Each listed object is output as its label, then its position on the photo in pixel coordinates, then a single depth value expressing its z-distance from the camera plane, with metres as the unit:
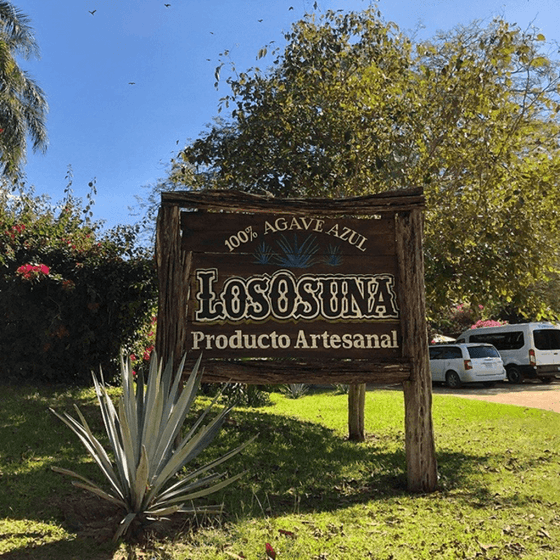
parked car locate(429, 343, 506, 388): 19.92
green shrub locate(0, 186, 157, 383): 10.23
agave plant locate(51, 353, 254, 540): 4.10
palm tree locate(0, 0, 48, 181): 27.48
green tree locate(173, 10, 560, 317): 8.68
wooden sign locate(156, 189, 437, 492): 5.86
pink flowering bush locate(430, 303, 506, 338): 28.77
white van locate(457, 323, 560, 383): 20.42
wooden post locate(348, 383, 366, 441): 9.03
